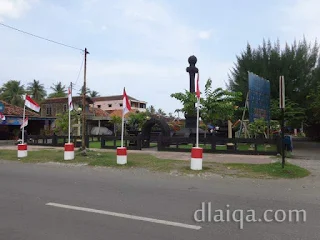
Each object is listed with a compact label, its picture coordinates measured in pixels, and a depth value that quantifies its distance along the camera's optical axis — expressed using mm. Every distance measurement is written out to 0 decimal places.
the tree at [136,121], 31962
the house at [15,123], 31462
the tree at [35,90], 64875
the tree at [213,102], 20438
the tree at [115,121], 45406
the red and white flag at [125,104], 13381
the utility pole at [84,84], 15769
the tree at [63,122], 33550
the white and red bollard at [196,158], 11055
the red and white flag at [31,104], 16469
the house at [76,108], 47897
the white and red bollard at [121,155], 12516
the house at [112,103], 72812
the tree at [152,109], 68675
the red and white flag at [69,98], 16266
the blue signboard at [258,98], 18016
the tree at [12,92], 58203
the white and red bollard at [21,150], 15764
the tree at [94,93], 86750
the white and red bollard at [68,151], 14219
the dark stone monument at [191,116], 22953
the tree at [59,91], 70625
